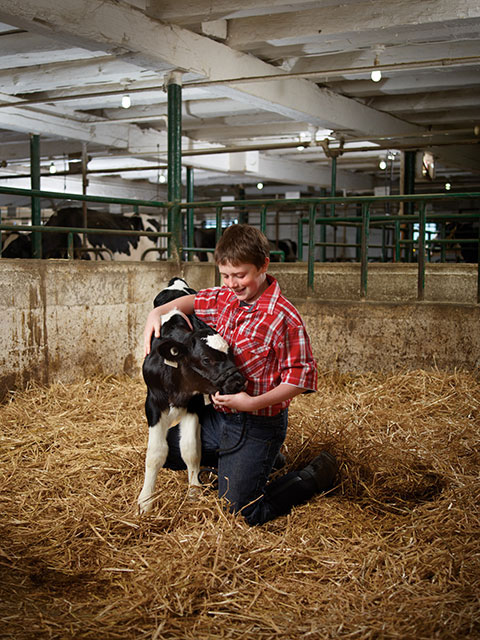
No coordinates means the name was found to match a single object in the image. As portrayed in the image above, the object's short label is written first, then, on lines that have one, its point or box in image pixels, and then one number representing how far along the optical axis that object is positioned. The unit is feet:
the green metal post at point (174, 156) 21.29
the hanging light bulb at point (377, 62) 22.31
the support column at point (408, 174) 36.96
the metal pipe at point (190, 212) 37.81
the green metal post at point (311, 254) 18.62
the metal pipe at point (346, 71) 21.55
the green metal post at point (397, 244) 29.53
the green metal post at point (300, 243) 29.74
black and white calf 8.97
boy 8.83
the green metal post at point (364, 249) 18.06
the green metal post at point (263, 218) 20.06
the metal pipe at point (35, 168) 28.17
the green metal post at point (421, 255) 17.38
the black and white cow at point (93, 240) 33.30
